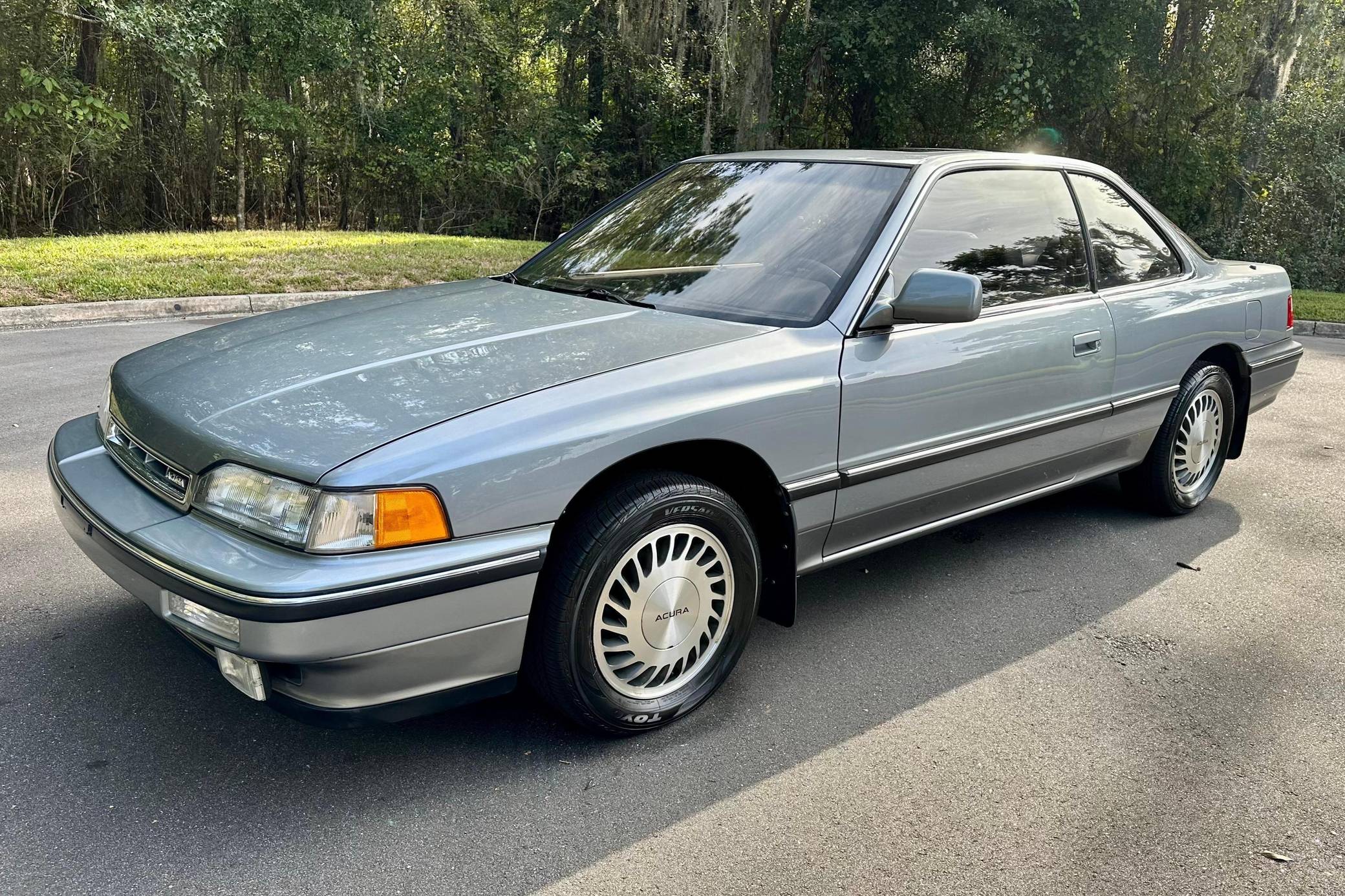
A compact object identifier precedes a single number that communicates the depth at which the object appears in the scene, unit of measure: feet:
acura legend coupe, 7.50
